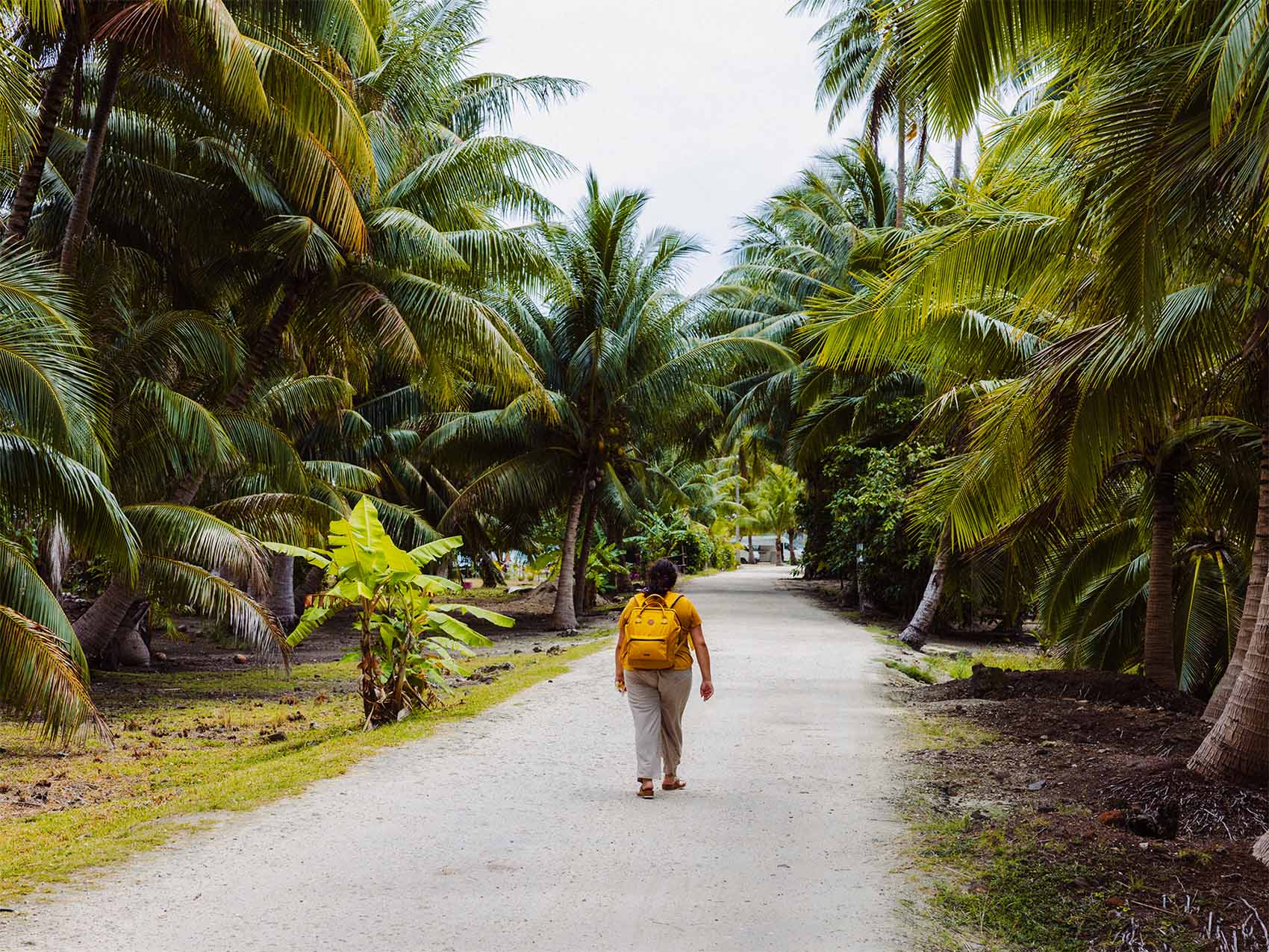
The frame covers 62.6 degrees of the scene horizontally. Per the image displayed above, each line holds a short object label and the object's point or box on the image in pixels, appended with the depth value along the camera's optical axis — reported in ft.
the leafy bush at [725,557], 174.91
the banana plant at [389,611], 29.63
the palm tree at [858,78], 94.02
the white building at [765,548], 271.69
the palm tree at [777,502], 187.42
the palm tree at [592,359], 71.31
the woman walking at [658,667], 21.15
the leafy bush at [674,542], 114.32
